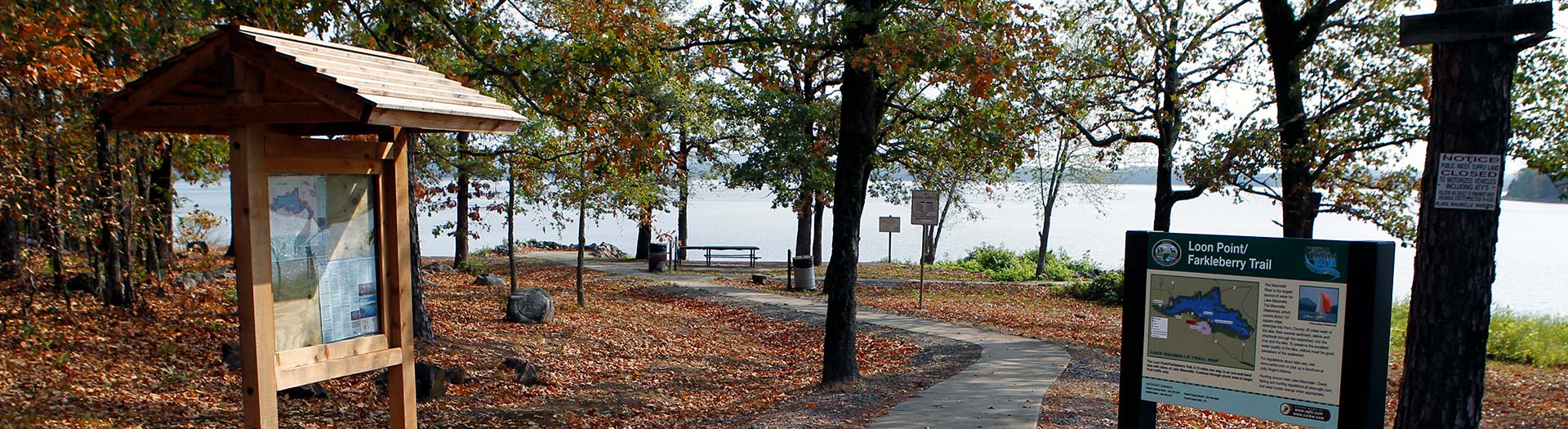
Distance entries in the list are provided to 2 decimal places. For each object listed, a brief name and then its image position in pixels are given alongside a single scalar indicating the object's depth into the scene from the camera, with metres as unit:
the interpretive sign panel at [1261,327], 4.46
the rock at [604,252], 31.93
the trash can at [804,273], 21.44
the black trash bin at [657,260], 25.30
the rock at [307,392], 8.16
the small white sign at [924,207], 17.72
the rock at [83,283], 11.52
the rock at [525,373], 9.60
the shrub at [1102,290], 20.34
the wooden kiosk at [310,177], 4.50
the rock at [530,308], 13.66
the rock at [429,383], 8.42
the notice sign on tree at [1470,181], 5.02
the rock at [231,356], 8.99
